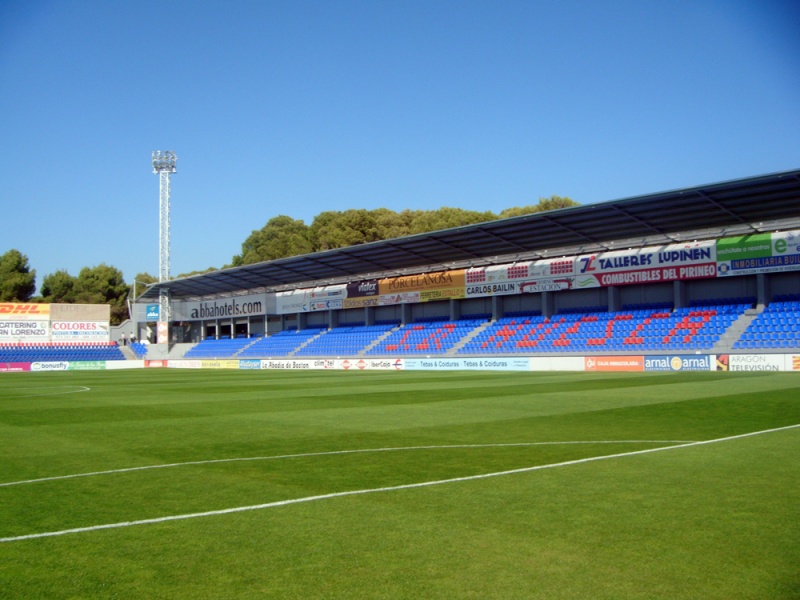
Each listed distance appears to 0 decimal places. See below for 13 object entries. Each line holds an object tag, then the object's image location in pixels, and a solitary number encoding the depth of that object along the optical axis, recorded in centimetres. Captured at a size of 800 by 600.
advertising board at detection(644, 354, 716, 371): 3432
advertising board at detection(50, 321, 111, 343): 7306
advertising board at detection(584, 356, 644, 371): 3700
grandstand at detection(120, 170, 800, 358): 3859
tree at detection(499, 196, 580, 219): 8356
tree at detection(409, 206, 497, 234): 8706
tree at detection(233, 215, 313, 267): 10112
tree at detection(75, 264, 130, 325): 10850
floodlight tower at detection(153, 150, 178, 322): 7056
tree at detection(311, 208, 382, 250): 9062
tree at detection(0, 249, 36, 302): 9812
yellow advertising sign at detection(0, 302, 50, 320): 7106
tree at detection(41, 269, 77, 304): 10788
